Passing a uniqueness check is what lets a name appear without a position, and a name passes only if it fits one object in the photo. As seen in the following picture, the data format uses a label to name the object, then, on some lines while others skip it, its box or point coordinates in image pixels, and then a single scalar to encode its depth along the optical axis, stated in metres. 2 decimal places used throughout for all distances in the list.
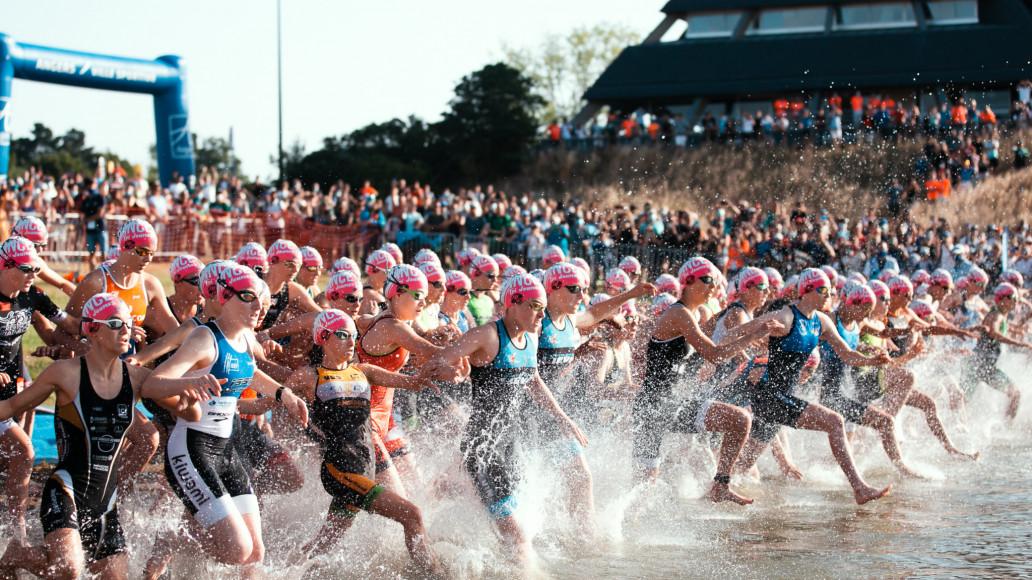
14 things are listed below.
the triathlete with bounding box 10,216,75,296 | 9.11
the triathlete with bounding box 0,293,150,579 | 5.89
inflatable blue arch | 23.06
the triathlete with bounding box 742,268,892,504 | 9.38
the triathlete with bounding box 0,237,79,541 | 7.04
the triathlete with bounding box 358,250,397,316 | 10.21
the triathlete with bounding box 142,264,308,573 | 6.04
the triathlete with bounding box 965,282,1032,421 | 13.68
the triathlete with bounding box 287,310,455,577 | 6.70
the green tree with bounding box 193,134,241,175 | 77.62
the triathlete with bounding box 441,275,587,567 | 6.99
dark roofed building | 43.34
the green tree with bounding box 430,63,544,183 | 45.94
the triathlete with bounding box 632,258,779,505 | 9.09
